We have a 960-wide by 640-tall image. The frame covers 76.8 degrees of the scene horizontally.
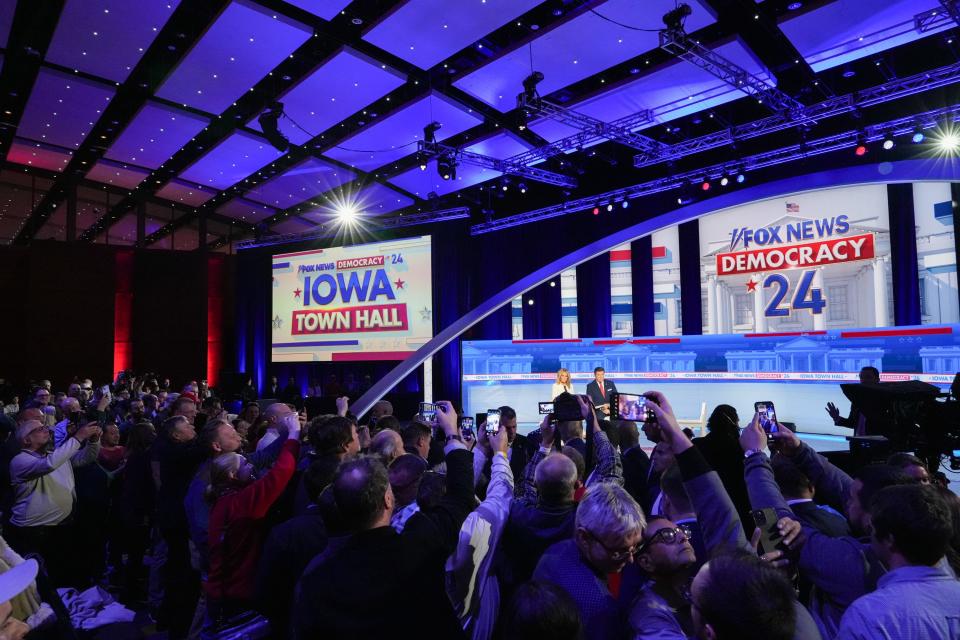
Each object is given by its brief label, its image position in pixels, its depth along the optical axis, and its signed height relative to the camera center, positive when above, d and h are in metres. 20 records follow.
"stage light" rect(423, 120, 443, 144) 9.25 +3.33
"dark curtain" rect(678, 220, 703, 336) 9.77 +1.05
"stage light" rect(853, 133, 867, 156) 7.09 +2.29
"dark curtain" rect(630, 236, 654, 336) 10.45 +0.99
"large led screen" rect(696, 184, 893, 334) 8.22 +1.14
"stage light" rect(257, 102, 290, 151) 8.66 +3.20
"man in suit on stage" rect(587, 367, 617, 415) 7.93 -0.60
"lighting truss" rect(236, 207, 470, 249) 12.02 +2.59
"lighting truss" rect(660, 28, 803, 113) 6.14 +3.03
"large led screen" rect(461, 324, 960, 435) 7.61 -0.36
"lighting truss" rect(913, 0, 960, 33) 5.50 +3.01
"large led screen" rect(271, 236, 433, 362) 12.33 +0.97
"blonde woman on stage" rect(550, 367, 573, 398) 9.28 -0.57
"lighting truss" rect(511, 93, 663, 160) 8.09 +3.10
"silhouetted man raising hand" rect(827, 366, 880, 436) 4.40 -0.63
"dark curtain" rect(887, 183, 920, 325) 7.66 +1.00
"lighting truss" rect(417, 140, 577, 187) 9.12 +2.93
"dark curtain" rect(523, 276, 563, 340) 11.91 +0.63
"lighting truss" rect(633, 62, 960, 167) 6.29 +2.72
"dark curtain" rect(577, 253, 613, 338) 11.05 +0.84
